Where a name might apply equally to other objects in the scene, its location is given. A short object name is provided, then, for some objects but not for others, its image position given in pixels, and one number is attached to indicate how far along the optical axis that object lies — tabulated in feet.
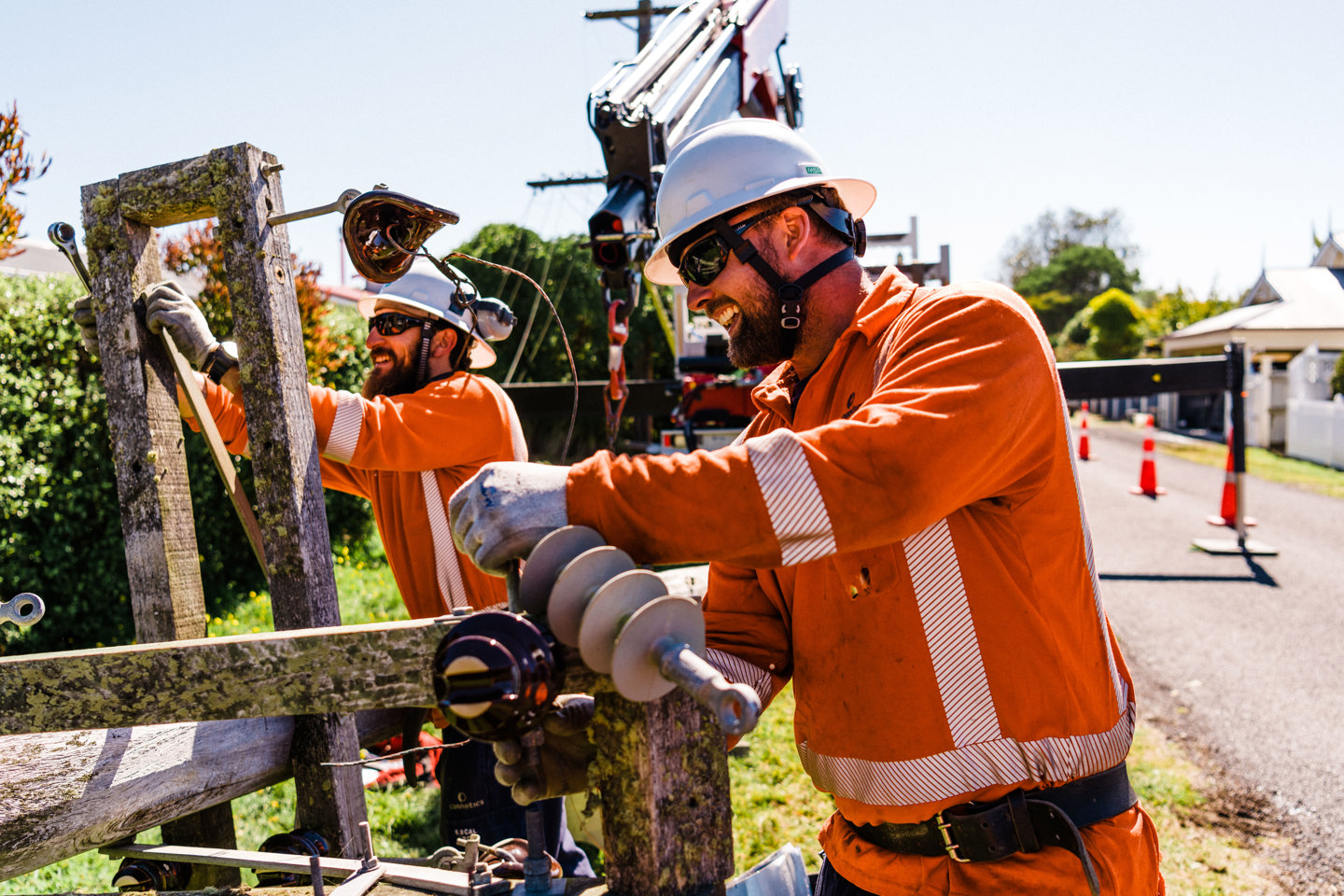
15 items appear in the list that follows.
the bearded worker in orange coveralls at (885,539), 4.52
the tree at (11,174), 14.92
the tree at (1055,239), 217.97
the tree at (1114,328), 122.52
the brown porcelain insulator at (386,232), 8.19
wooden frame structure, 4.89
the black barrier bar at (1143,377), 32.78
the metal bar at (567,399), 33.04
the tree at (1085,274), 202.28
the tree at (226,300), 25.14
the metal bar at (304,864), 5.88
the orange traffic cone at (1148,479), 46.08
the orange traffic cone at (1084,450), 62.40
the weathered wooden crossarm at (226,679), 5.01
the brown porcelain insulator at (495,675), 4.07
